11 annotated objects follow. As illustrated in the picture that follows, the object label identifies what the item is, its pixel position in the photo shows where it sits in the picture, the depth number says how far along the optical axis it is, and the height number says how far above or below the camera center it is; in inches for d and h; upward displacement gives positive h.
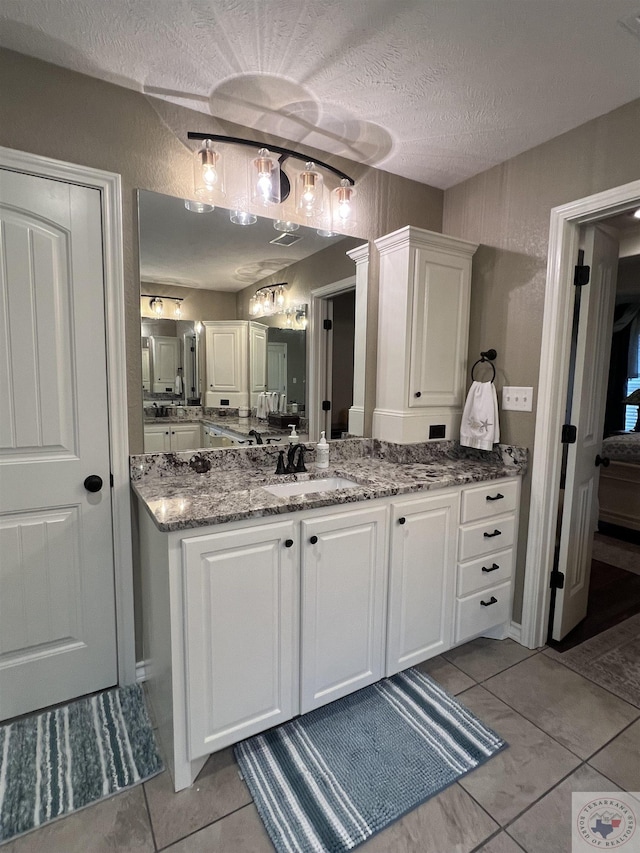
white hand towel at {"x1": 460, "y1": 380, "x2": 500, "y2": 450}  86.6 -7.6
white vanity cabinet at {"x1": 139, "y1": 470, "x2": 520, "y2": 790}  53.7 -33.7
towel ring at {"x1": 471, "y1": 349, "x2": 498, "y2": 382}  89.3 +5.2
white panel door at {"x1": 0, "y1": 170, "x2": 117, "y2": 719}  61.5 -11.0
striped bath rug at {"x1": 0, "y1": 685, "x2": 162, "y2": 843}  52.8 -53.4
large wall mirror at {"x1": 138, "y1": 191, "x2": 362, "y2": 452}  72.6 +11.1
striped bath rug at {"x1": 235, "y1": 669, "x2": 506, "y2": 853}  51.2 -53.4
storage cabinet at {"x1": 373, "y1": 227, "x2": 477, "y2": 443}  86.4 +9.8
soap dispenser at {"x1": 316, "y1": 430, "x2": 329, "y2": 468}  84.0 -15.2
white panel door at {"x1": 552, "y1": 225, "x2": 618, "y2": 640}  80.8 -8.4
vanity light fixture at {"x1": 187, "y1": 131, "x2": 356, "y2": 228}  70.9 +34.9
